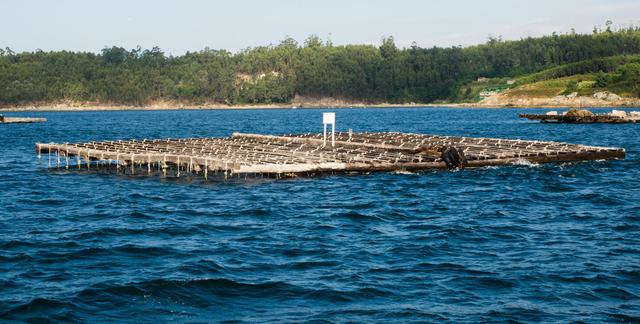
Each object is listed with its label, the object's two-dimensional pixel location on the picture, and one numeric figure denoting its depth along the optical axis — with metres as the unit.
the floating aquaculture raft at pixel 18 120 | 127.89
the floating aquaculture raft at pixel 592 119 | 98.75
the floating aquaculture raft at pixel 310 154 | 36.41
